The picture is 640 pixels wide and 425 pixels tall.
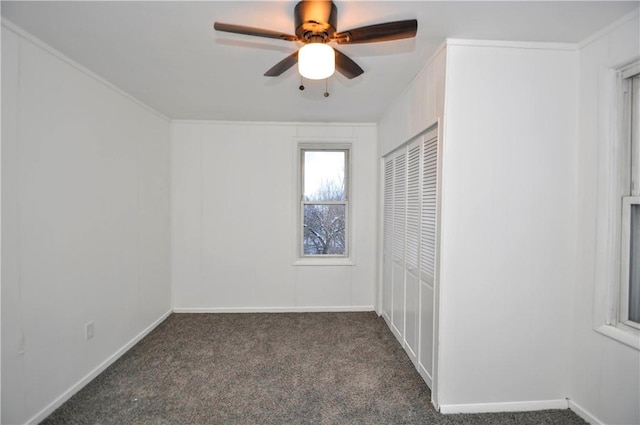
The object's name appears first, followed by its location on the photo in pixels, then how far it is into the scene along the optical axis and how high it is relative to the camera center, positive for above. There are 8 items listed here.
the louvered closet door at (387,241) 3.47 -0.38
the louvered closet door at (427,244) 2.30 -0.28
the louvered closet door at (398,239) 3.04 -0.31
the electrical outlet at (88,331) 2.41 -0.97
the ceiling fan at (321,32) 1.46 +0.83
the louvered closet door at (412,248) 2.64 -0.35
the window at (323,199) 4.12 +0.11
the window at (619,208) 1.79 +0.01
